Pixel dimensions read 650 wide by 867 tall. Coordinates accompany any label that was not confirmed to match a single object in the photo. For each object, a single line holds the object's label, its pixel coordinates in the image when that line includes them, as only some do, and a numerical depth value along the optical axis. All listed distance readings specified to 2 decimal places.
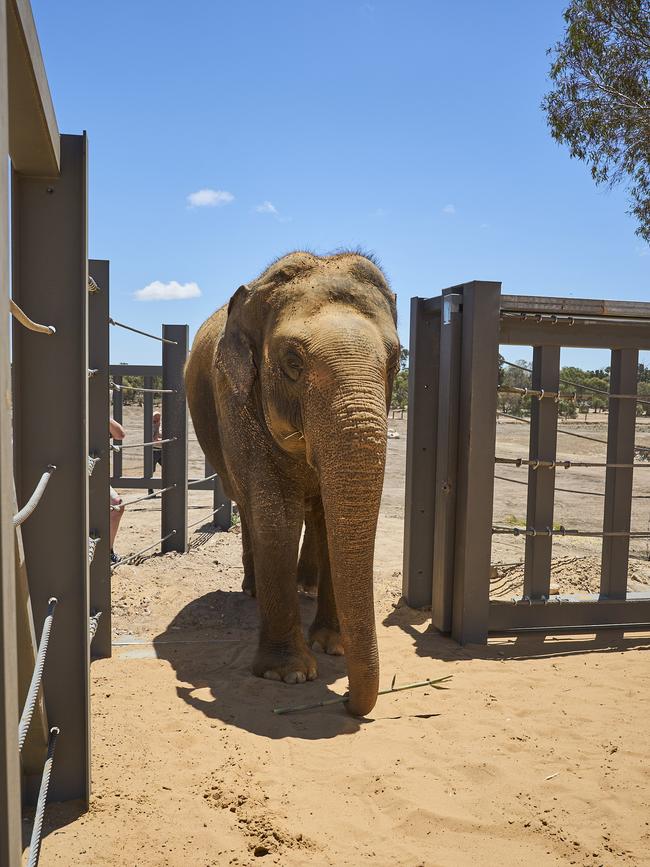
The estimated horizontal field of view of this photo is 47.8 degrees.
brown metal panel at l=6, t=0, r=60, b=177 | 1.53
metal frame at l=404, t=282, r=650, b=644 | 5.09
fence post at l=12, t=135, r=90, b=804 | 2.56
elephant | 3.59
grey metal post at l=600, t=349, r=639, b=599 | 5.43
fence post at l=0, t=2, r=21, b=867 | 1.16
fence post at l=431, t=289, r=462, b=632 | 5.22
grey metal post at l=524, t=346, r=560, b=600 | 5.26
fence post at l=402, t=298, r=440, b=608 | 5.82
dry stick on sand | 3.82
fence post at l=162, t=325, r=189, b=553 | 7.80
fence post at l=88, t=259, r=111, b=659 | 4.69
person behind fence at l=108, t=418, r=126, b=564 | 6.34
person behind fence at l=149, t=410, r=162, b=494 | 11.34
